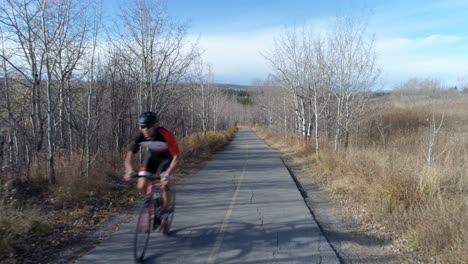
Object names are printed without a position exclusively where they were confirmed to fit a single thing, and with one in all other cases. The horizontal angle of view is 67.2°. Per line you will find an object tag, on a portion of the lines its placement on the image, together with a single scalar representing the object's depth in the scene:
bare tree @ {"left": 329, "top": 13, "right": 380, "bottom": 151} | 16.20
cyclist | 5.31
